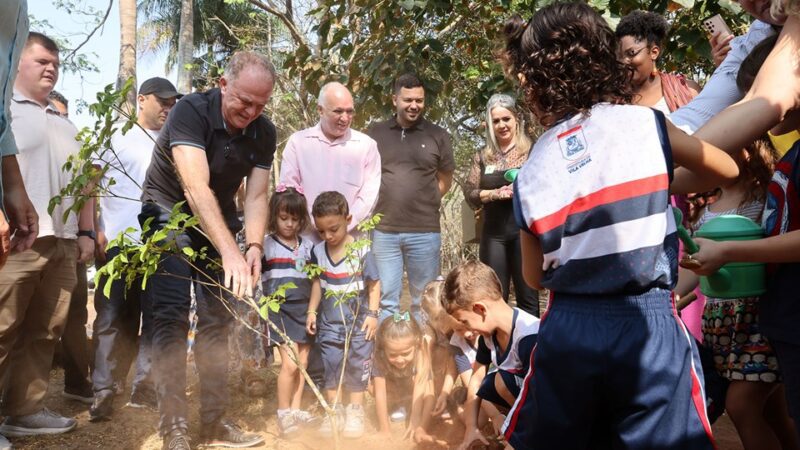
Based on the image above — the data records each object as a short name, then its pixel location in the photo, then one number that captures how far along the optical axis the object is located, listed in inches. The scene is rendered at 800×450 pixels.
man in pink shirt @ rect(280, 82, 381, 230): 184.9
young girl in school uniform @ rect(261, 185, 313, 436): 171.8
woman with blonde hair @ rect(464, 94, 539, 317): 184.9
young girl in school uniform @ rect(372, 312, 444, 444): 152.5
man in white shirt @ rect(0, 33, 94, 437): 156.5
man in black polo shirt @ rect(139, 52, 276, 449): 133.5
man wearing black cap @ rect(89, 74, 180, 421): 180.9
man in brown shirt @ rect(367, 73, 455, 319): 193.3
